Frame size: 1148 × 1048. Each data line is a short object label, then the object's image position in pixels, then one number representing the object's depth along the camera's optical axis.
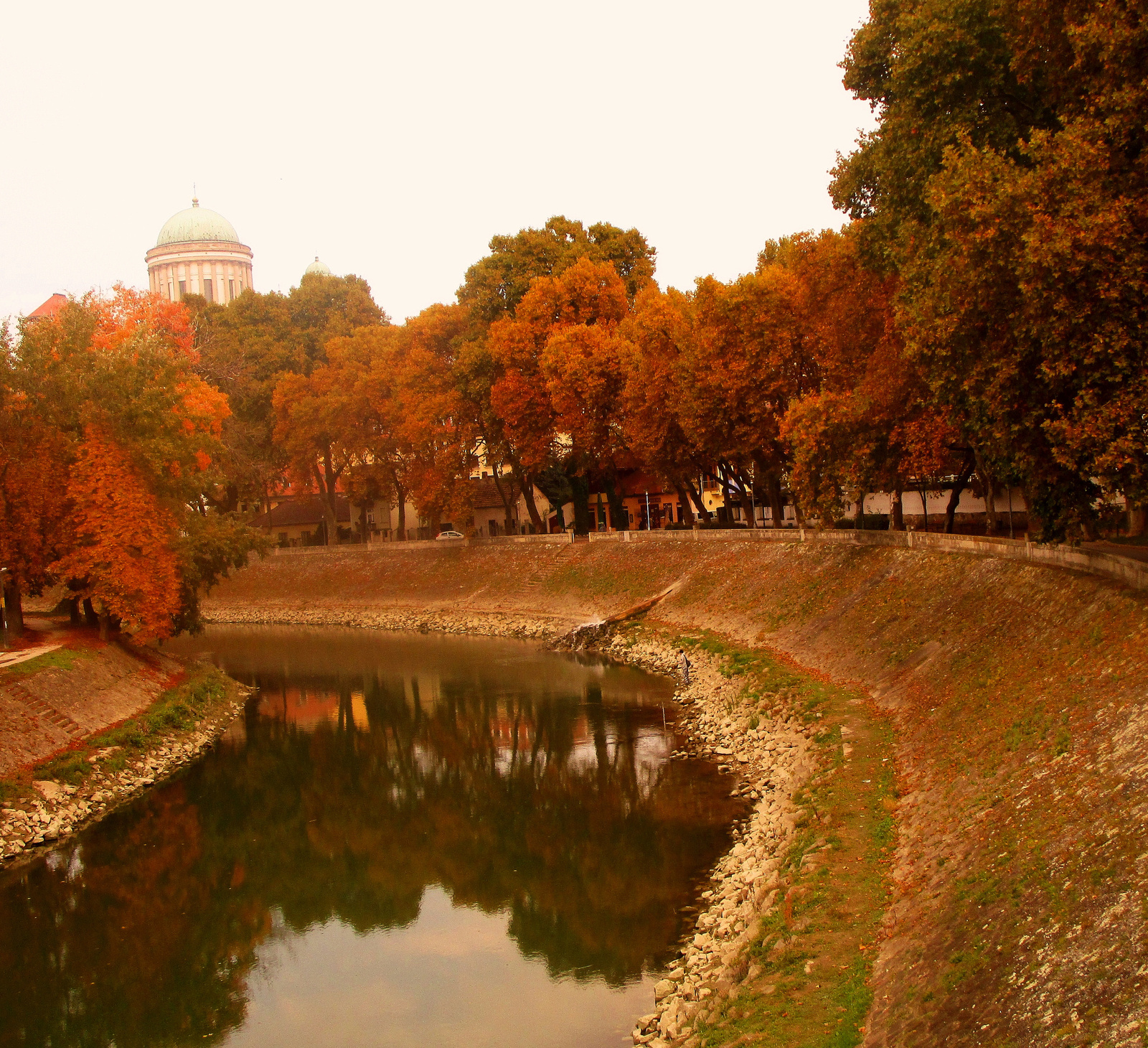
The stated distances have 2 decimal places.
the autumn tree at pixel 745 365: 46.09
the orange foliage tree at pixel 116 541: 36.53
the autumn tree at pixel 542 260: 65.19
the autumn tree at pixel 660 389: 51.97
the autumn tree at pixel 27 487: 35.47
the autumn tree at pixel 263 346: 76.06
